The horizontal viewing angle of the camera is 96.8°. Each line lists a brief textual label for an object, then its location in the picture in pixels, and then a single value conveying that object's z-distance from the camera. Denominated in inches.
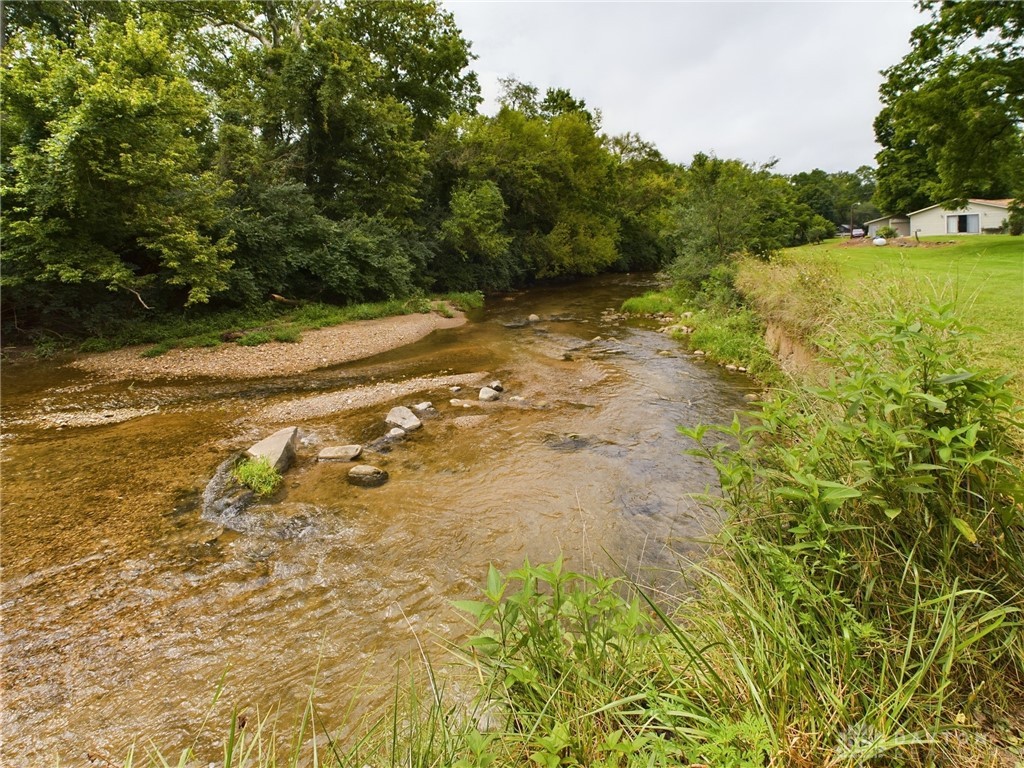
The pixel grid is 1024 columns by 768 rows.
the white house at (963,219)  1253.1
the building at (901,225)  1527.8
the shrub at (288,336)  486.3
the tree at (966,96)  571.5
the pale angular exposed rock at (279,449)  223.8
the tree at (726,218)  616.7
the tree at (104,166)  363.3
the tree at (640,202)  1365.7
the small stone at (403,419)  282.0
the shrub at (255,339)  465.4
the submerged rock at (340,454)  240.5
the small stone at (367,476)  218.5
